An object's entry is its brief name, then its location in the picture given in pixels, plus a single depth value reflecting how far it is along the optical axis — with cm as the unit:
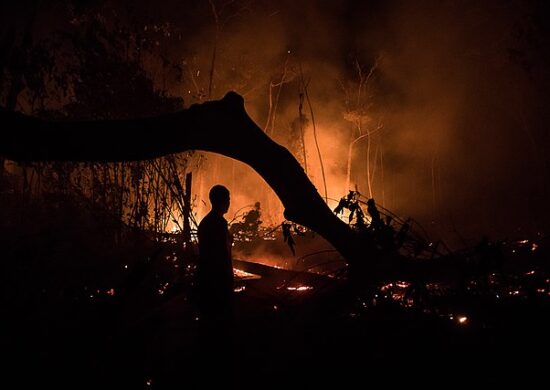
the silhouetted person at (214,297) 266
